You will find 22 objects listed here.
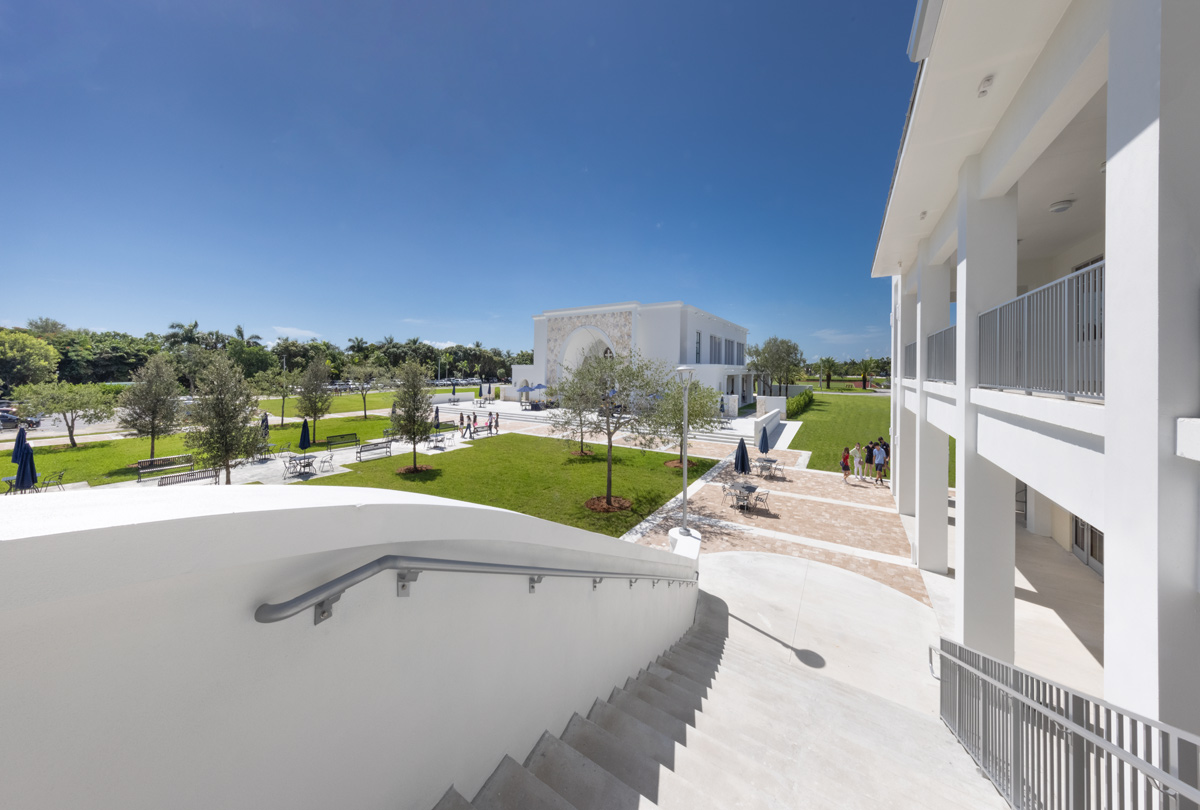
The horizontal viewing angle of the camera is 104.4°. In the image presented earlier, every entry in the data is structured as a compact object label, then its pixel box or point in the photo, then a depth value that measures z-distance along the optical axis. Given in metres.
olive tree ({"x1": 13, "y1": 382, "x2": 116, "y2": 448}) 20.41
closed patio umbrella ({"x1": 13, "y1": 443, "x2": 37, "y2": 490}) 11.36
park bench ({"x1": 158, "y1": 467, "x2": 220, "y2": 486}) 13.70
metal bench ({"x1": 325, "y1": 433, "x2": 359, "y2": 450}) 21.91
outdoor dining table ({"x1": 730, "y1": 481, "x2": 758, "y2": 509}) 13.39
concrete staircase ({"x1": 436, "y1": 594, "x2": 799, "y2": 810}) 2.60
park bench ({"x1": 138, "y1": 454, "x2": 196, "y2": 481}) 15.92
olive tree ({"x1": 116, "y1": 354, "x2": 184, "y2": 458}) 18.09
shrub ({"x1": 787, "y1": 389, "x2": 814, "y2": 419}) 37.19
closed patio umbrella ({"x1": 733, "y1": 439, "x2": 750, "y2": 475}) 15.70
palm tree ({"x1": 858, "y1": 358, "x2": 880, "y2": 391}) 88.03
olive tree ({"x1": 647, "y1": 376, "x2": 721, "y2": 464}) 14.69
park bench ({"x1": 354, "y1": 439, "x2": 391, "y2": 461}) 20.60
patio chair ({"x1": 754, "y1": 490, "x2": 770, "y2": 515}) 14.09
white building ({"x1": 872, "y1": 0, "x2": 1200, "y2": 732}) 2.69
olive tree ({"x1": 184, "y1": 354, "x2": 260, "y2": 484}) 12.70
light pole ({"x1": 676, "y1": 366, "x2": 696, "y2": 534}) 10.41
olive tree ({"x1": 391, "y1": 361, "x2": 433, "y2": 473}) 17.67
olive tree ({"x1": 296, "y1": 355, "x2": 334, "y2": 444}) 24.58
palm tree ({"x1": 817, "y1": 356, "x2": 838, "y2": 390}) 83.56
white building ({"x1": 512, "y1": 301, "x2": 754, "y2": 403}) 38.16
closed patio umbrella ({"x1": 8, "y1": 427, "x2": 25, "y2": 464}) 11.99
